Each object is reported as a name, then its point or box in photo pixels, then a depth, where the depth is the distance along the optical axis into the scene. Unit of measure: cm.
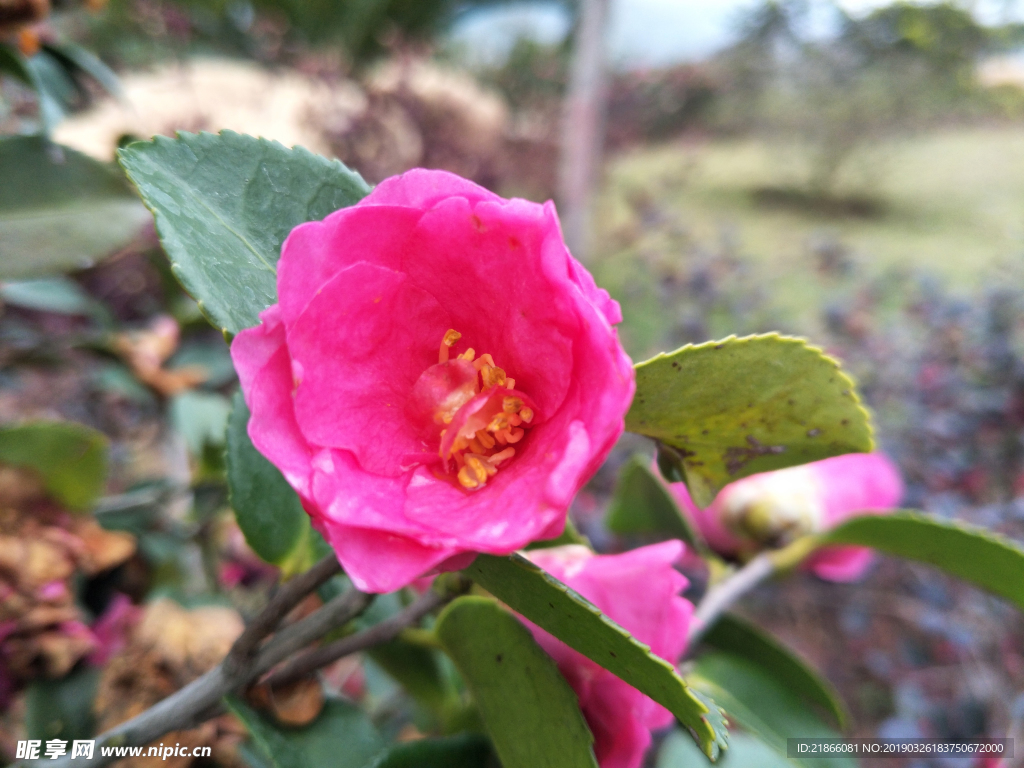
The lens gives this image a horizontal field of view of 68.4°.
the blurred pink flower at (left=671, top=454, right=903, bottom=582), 21
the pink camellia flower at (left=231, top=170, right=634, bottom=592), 10
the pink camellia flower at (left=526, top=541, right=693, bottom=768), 13
